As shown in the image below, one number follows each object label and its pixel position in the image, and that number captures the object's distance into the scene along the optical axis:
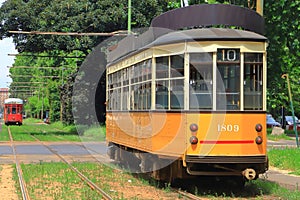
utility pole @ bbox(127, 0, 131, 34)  26.90
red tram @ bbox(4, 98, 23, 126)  62.50
